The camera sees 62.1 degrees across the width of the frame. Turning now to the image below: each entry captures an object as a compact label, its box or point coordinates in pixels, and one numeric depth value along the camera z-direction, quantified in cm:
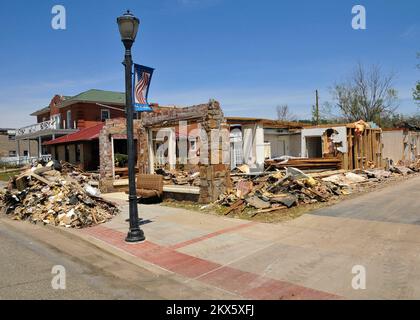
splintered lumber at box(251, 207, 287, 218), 949
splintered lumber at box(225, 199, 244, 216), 1008
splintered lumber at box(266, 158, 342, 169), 1869
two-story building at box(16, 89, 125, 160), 3359
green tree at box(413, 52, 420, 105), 3394
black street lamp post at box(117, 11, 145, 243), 746
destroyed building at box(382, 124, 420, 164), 2562
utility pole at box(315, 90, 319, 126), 4117
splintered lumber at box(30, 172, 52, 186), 1230
